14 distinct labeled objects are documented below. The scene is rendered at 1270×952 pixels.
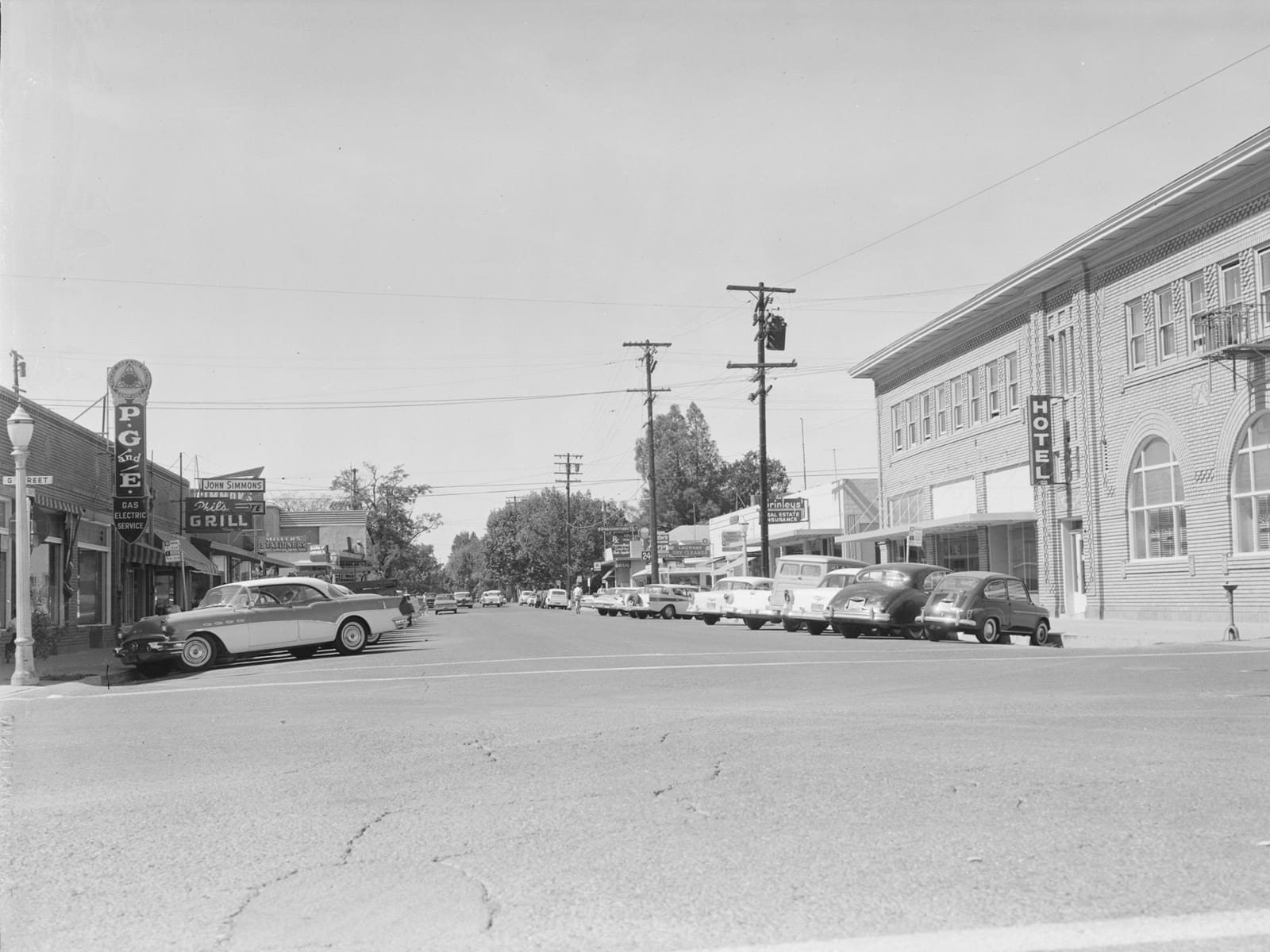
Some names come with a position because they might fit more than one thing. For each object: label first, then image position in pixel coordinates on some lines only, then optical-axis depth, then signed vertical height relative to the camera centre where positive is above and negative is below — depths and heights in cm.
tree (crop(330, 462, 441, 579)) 10206 +370
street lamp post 1800 +9
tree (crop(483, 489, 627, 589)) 11462 +124
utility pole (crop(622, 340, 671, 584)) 5850 +720
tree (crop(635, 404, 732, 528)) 10225 +671
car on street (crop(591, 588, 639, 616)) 5138 -212
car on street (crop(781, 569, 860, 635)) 2916 -129
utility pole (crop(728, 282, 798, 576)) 4316 +715
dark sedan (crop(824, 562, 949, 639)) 2703 -121
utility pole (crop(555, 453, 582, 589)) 10156 +554
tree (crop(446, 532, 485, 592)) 16141 -161
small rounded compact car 2502 -138
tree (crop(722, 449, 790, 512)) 10475 +576
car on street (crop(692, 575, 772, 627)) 3588 -128
